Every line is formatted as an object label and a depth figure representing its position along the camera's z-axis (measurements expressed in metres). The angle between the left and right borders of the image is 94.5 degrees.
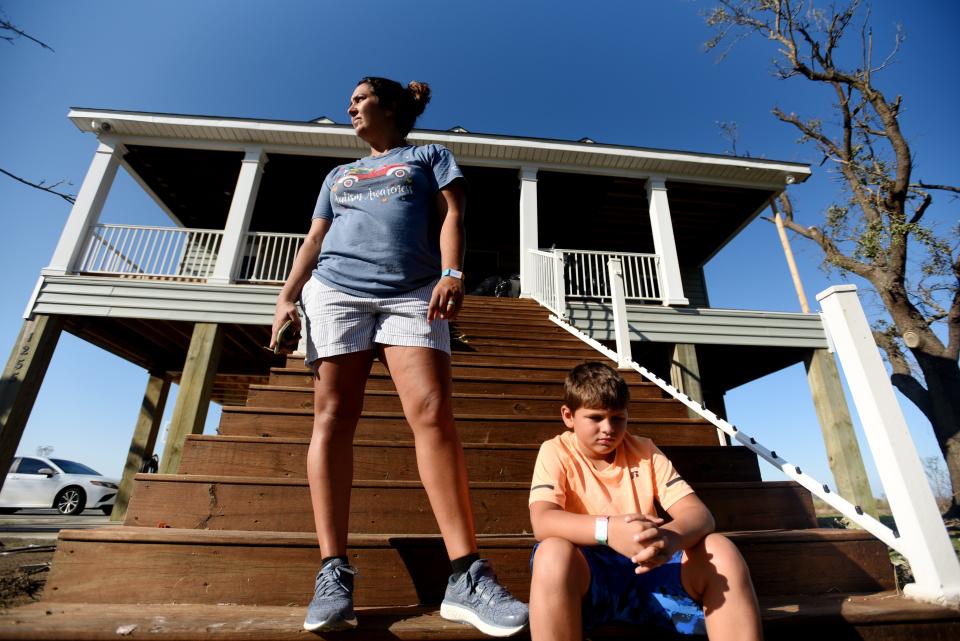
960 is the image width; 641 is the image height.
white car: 7.88
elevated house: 1.28
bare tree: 8.28
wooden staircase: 1.14
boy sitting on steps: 0.96
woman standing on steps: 1.10
